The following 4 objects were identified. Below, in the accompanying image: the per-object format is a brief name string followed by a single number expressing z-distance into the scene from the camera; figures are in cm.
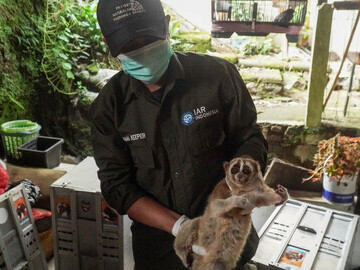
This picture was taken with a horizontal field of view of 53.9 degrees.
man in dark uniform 175
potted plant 380
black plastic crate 399
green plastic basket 411
